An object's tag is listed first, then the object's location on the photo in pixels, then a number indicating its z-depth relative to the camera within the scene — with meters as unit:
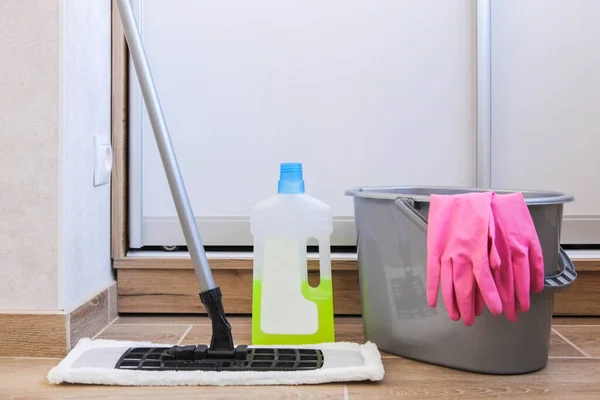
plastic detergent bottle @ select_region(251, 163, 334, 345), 1.18
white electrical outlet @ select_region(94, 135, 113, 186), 1.23
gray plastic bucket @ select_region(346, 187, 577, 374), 0.99
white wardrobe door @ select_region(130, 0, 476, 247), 1.35
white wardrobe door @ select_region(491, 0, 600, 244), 1.34
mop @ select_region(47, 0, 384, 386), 0.95
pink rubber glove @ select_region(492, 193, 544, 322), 0.90
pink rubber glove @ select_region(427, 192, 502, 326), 0.88
